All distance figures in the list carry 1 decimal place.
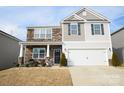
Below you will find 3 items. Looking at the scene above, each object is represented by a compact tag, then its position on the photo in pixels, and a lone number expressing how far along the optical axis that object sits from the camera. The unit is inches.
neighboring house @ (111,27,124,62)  749.3
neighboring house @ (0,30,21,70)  681.0
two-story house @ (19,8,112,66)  682.2
